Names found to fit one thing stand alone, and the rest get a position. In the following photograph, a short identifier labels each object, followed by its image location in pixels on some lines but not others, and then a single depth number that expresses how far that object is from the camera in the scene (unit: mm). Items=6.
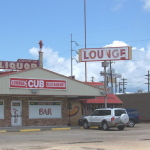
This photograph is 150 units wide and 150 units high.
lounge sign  32625
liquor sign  34125
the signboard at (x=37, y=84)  26375
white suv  25234
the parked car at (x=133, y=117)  31078
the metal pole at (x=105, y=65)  31409
